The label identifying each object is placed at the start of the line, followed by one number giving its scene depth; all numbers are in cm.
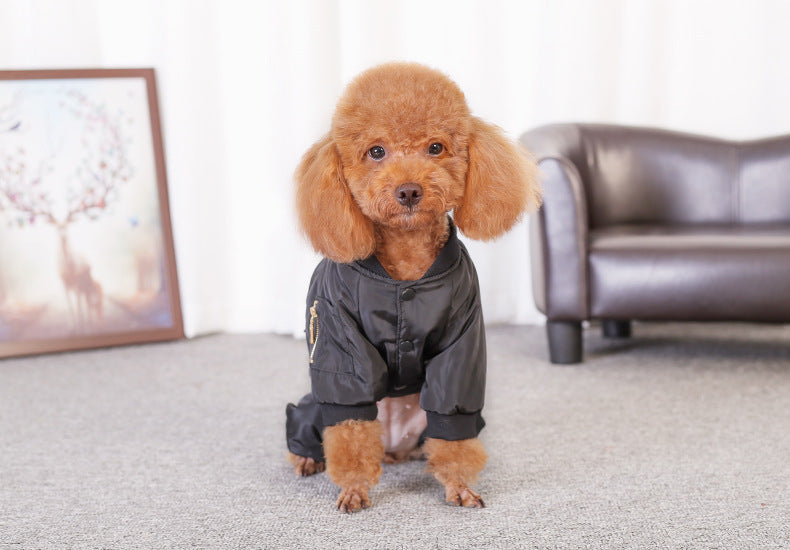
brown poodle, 116
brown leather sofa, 200
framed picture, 240
